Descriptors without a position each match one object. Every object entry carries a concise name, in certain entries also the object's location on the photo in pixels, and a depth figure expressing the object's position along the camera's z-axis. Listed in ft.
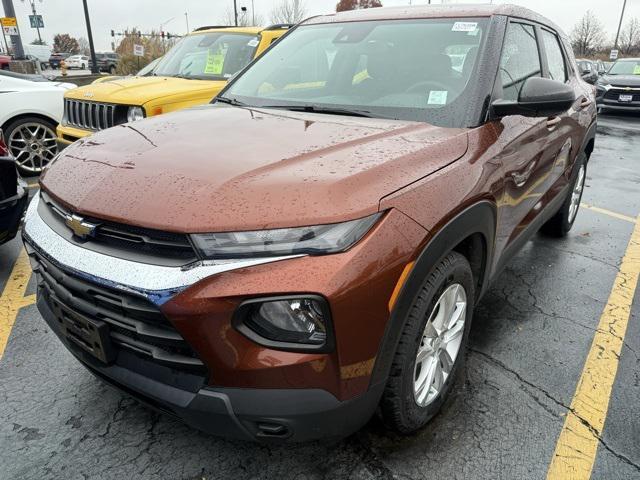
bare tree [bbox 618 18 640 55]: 183.56
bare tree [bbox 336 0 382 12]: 192.73
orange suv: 4.95
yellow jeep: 16.38
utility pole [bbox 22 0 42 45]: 61.09
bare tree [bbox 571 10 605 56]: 178.81
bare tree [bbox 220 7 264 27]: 148.05
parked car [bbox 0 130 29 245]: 11.18
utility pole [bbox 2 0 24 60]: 44.37
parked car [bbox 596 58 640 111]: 42.60
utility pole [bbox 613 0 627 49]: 145.79
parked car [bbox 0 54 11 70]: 64.03
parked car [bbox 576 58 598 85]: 20.89
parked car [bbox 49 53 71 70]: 155.33
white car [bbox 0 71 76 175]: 19.85
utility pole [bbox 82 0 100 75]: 69.23
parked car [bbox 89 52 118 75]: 108.29
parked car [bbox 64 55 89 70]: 156.46
